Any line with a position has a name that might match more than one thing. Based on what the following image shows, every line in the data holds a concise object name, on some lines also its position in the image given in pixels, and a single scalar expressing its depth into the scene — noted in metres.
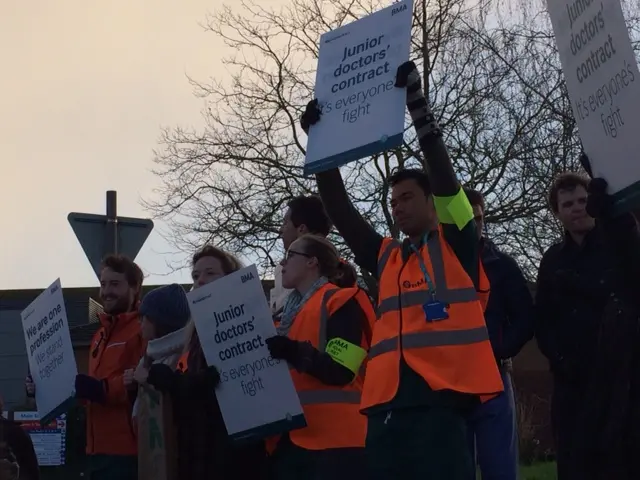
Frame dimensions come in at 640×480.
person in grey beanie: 6.66
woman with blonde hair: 6.18
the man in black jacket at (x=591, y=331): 4.93
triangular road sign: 10.34
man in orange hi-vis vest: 4.94
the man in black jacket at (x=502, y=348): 6.03
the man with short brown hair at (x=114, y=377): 6.93
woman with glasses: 5.72
